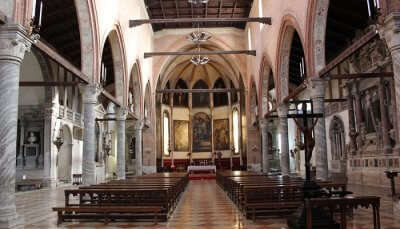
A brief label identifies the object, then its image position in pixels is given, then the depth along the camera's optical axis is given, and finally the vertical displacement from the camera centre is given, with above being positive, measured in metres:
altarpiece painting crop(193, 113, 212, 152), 38.84 +2.07
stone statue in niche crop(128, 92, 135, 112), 32.36 +4.96
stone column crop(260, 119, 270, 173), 23.56 +0.48
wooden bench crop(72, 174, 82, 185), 21.01 -1.35
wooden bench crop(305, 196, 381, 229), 5.38 -0.74
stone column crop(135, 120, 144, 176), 23.80 -0.07
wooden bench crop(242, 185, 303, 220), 8.36 -1.15
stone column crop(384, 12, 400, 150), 7.39 +2.12
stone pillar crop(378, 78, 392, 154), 15.65 +1.22
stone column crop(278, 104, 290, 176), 18.19 +0.83
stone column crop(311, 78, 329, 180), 12.18 +0.62
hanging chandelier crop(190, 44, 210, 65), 27.50 +6.77
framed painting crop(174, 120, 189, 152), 38.59 +1.78
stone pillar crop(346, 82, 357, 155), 19.22 +1.74
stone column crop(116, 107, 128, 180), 18.91 +0.64
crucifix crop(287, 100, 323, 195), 6.58 +0.30
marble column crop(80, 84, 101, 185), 13.16 +0.82
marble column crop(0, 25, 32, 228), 7.30 +0.98
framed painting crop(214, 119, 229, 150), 38.25 +1.81
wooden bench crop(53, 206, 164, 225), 7.97 -1.27
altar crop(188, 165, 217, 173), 28.24 -1.12
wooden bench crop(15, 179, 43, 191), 19.11 -1.37
